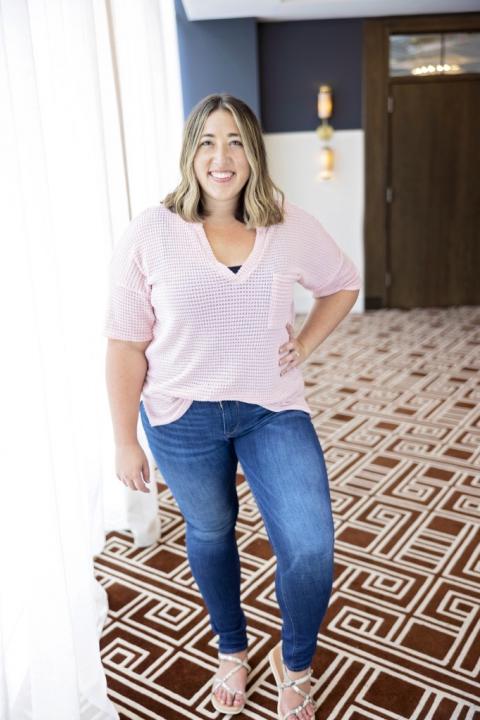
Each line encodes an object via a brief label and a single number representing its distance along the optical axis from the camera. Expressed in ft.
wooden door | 20.76
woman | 5.21
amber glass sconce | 20.59
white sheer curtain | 5.09
